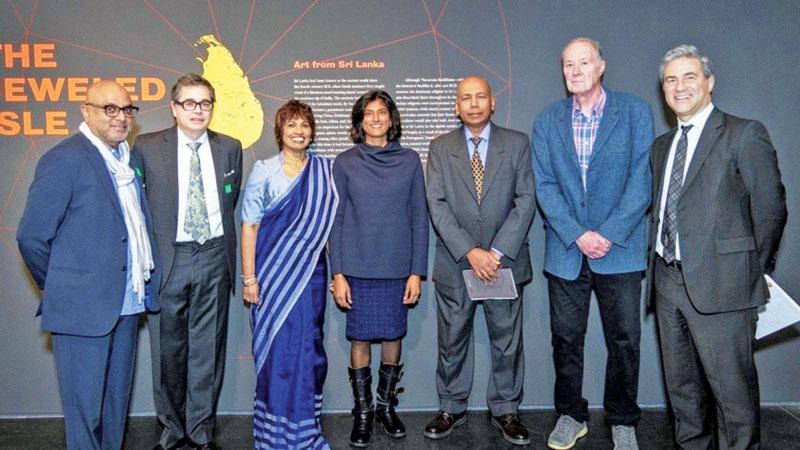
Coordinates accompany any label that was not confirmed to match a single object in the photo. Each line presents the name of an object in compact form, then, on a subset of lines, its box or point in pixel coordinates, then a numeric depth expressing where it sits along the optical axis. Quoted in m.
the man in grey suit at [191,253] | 3.01
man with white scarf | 2.43
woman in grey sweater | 3.19
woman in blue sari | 3.04
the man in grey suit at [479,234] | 3.20
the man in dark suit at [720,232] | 2.56
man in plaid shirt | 3.03
